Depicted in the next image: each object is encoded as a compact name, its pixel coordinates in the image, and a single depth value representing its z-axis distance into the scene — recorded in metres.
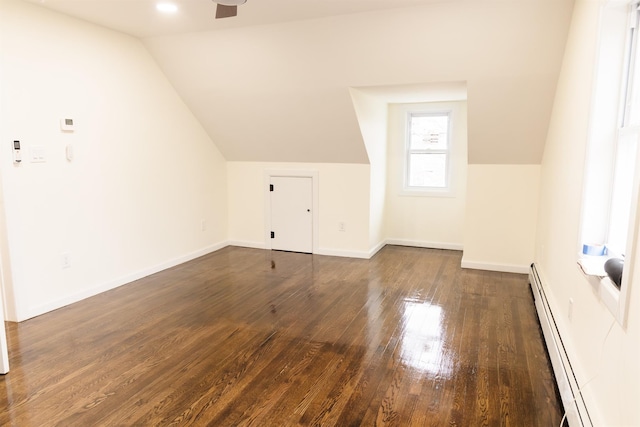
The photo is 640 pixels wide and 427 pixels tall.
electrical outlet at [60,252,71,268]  3.60
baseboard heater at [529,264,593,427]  1.91
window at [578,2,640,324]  1.96
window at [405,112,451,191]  5.66
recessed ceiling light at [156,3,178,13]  3.22
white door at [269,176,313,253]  5.48
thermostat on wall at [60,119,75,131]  3.55
